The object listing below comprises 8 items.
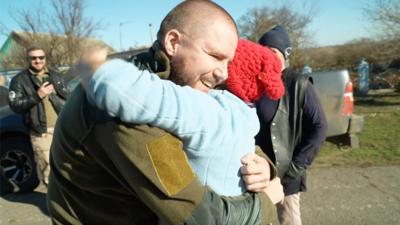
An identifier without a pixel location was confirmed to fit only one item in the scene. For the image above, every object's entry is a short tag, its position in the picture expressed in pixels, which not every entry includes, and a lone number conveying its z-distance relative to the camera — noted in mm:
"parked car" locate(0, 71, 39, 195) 6398
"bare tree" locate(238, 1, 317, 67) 26047
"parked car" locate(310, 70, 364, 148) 6734
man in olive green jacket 1138
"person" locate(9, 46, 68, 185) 5695
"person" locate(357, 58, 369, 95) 18888
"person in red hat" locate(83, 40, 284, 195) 1100
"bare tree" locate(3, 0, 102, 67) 18672
